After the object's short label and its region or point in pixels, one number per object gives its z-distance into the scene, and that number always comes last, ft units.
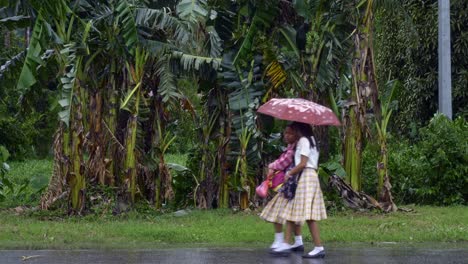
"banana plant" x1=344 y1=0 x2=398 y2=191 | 46.55
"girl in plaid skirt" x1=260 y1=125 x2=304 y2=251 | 33.55
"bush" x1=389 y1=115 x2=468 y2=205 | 49.83
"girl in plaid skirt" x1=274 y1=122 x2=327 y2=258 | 32.89
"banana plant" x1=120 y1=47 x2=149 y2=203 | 45.98
